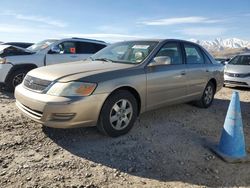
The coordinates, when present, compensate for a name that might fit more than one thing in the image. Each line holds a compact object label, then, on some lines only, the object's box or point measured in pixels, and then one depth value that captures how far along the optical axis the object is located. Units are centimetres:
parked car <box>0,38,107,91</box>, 517
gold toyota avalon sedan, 264
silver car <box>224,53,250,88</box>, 683
